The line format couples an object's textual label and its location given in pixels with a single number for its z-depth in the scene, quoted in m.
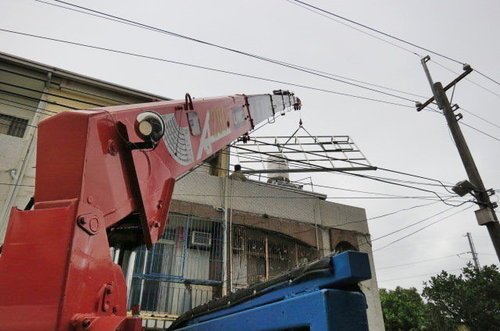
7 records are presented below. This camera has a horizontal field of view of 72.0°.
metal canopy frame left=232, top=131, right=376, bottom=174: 10.05
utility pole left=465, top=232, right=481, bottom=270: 41.84
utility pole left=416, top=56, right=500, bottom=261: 9.52
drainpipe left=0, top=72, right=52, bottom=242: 9.27
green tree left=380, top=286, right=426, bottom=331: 27.70
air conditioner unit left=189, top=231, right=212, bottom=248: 10.66
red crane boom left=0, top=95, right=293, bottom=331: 1.52
